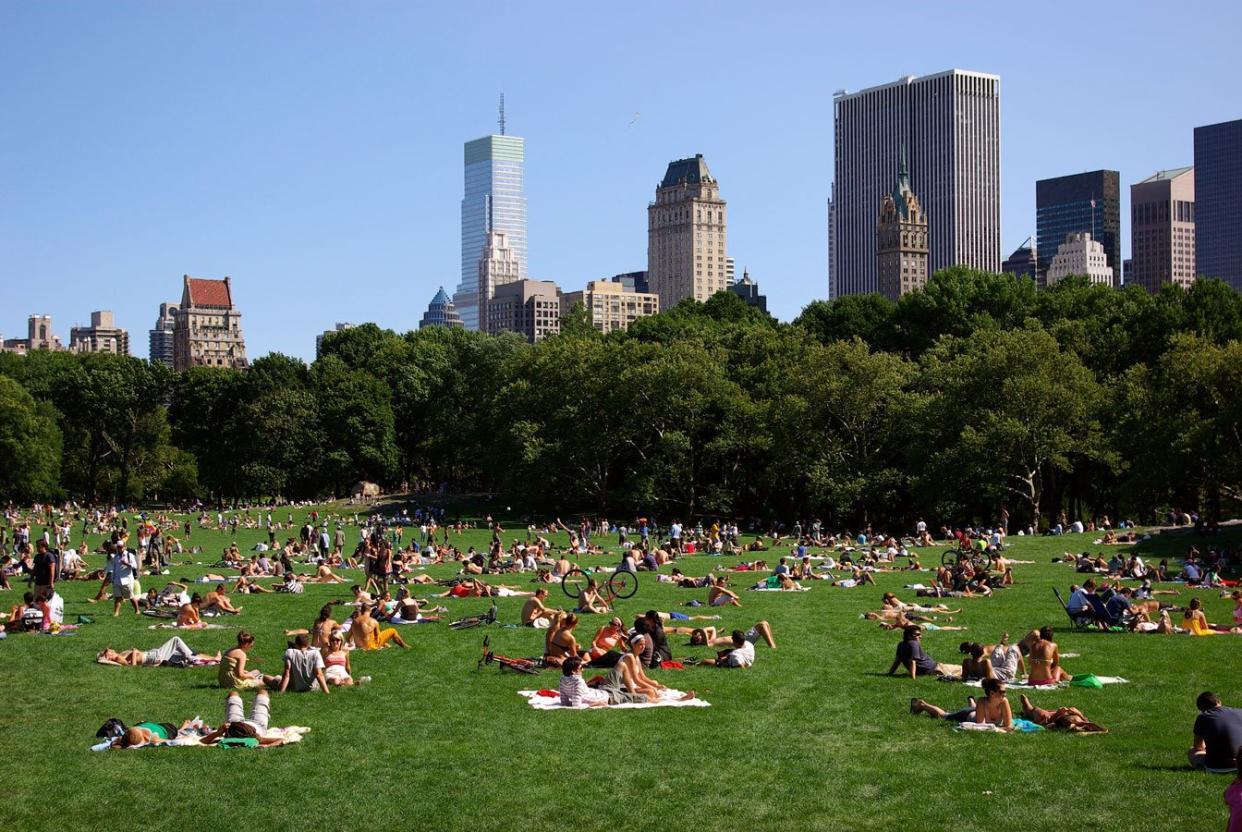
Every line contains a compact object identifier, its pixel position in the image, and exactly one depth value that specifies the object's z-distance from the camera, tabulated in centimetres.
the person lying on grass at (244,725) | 1633
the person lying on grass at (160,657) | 2197
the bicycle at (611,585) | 3197
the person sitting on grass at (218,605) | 2914
